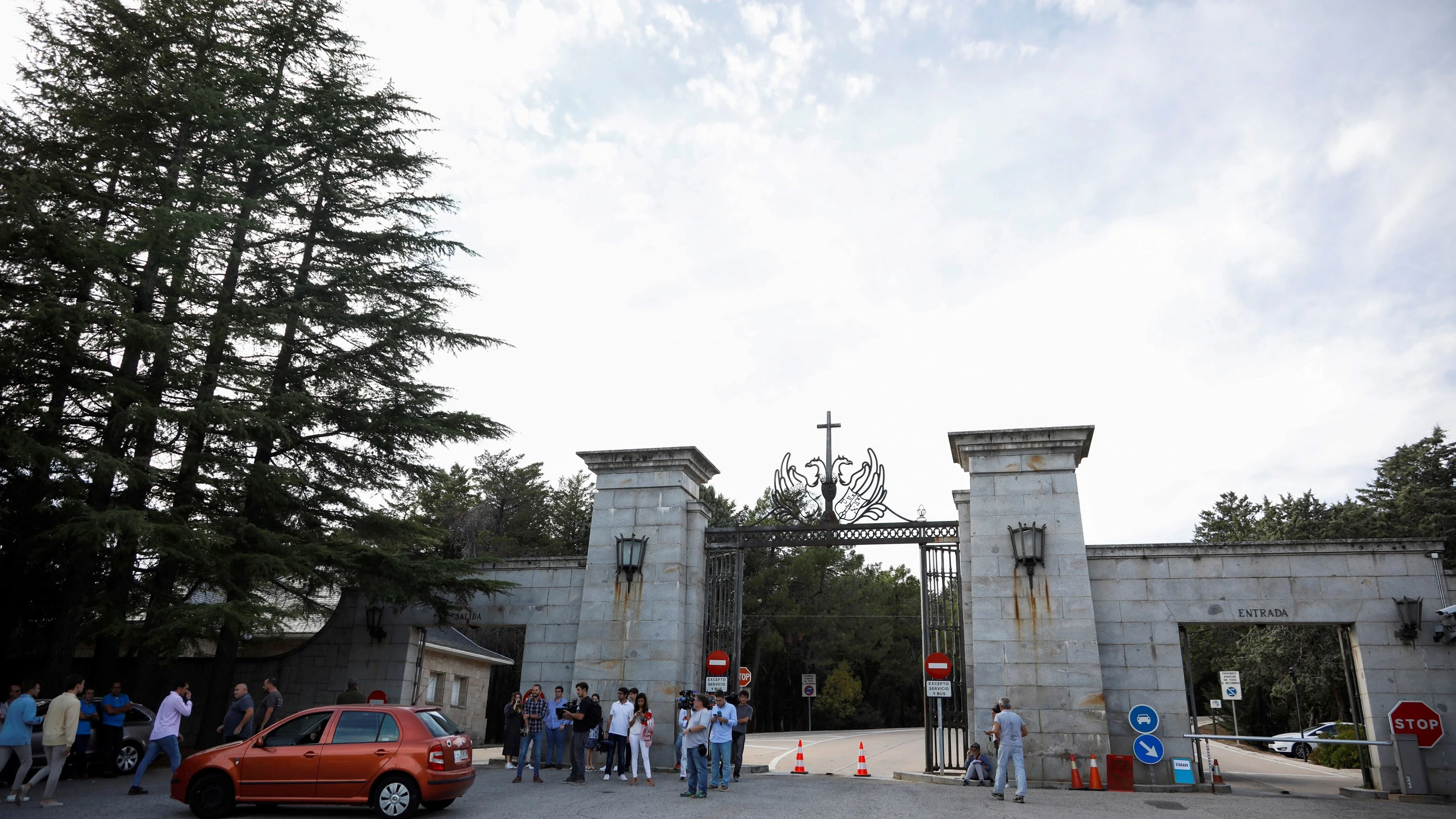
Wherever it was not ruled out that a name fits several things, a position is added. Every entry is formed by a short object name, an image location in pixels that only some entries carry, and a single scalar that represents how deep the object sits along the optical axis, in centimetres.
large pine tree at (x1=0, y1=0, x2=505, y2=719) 1146
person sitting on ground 1239
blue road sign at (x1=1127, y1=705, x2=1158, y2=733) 1251
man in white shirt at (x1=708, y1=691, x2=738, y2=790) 1116
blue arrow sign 1242
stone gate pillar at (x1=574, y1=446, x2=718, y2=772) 1438
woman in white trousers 1239
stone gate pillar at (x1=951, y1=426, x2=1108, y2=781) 1260
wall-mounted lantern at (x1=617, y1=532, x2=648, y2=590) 1482
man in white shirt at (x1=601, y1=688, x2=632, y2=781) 1281
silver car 1260
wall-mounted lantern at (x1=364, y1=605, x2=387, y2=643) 1605
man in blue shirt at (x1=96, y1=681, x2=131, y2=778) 1226
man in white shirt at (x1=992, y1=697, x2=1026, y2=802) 1119
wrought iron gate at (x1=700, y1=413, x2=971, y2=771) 1405
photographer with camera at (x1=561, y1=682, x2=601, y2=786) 1234
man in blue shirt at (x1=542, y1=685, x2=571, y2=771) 1307
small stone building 2392
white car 2307
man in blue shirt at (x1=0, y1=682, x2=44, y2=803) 939
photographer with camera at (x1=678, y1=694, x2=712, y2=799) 1079
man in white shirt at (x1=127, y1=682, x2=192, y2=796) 1096
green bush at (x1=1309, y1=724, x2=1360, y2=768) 2214
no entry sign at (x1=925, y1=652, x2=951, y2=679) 1321
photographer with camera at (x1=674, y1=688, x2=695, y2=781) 1262
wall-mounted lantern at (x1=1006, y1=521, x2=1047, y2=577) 1323
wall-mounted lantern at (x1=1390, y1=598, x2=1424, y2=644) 1234
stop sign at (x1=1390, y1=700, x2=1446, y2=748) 1194
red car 879
